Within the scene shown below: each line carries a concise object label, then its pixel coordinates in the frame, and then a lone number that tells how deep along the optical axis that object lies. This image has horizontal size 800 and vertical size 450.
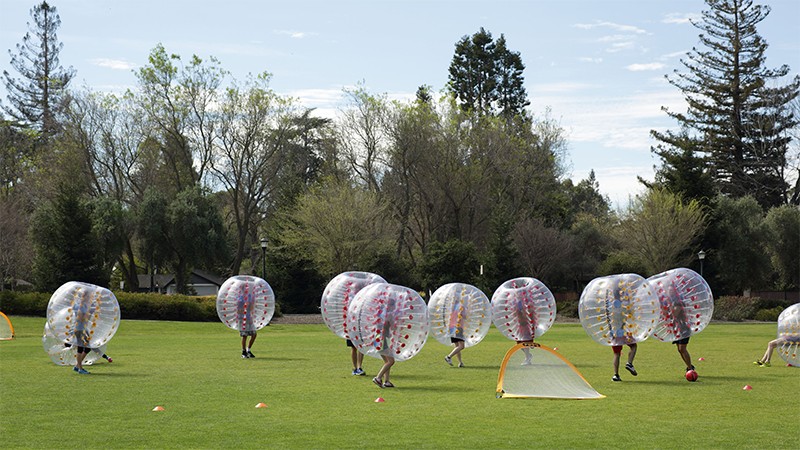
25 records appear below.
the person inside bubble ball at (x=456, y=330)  22.89
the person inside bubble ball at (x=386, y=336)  17.81
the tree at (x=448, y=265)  57.94
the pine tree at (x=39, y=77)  86.38
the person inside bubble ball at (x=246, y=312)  25.19
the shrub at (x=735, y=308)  54.08
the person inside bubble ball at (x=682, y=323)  19.73
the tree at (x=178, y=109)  61.78
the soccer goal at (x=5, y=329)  33.78
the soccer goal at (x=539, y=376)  16.53
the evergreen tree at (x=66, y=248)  50.41
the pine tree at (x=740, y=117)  74.56
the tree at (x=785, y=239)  67.88
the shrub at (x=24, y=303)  45.41
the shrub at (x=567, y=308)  56.53
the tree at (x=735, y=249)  66.25
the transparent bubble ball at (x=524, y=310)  23.22
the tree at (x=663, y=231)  61.56
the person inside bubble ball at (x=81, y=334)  20.38
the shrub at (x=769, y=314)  52.53
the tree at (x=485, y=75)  87.56
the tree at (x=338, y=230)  58.34
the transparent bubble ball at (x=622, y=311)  19.14
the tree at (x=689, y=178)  66.44
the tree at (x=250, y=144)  62.91
